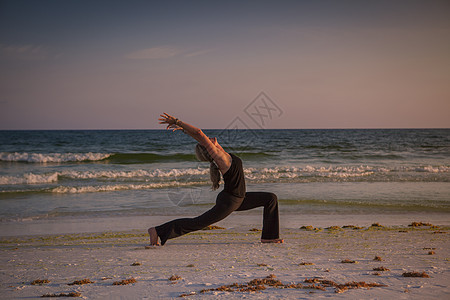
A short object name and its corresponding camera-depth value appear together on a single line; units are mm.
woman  5191
